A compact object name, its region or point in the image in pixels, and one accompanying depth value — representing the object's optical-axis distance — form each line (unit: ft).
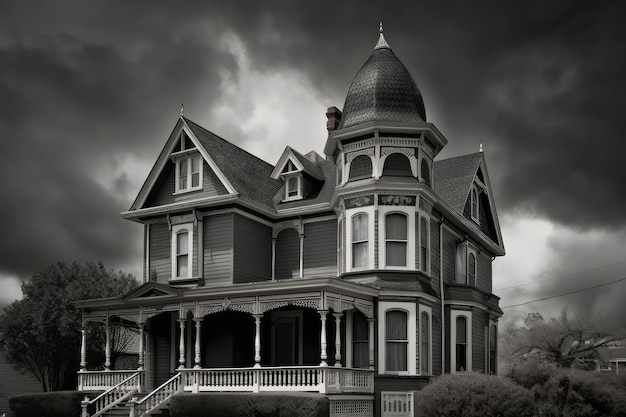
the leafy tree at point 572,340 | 172.24
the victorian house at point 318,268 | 83.76
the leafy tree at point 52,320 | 132.46
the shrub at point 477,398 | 68.79
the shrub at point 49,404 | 89.56
